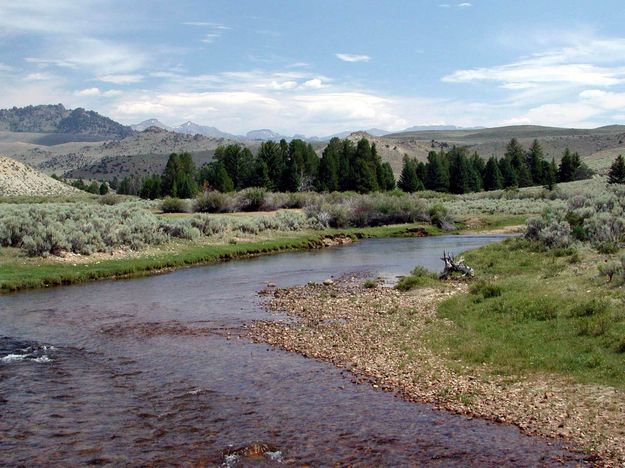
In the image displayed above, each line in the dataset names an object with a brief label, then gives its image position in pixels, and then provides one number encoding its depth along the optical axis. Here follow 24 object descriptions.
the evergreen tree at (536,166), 116.19
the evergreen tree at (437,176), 111.19
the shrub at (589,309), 17.02
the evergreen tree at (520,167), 115.94
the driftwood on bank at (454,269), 28.05
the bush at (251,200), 70.00
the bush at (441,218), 65.19
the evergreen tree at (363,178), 94.94
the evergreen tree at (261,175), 92.75
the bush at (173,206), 66.06
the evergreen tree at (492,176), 113.19
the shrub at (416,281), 26.53
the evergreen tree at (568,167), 113.00
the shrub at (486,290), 21.80
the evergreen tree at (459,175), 111.25
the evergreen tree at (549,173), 111.88
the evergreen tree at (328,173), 95.00
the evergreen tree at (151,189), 103.88
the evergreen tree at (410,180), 107.56
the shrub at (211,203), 67.75
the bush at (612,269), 20.94
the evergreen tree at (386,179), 101.00
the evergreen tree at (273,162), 95.44
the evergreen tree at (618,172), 87.94
